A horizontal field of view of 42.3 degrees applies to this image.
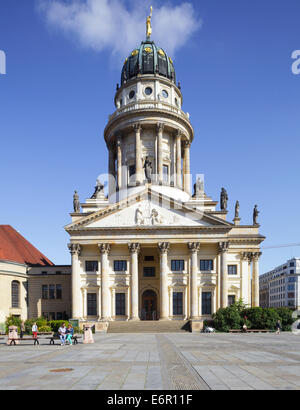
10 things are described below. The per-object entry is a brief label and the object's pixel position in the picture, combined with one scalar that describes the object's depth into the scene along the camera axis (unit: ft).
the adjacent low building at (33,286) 187.93
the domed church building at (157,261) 175.01
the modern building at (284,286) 455.22
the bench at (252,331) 149.20
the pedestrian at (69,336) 96.17
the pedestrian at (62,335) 95.09
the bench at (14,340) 100.67
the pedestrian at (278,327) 143.23
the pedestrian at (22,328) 127.54
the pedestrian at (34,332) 101.30
